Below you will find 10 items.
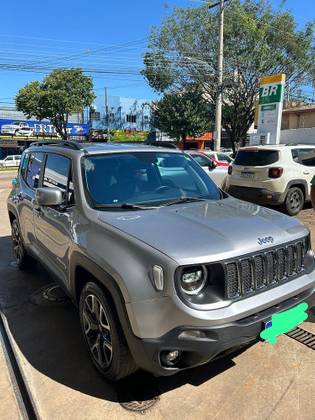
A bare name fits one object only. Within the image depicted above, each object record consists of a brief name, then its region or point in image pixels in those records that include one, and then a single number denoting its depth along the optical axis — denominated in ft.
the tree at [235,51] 87.30
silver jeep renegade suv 7.67
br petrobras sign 53.06
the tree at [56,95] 115.96
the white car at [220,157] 49.25
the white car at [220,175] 34.03
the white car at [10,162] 116.57
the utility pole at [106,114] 155.90
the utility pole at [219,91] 68.90
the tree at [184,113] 104.06
